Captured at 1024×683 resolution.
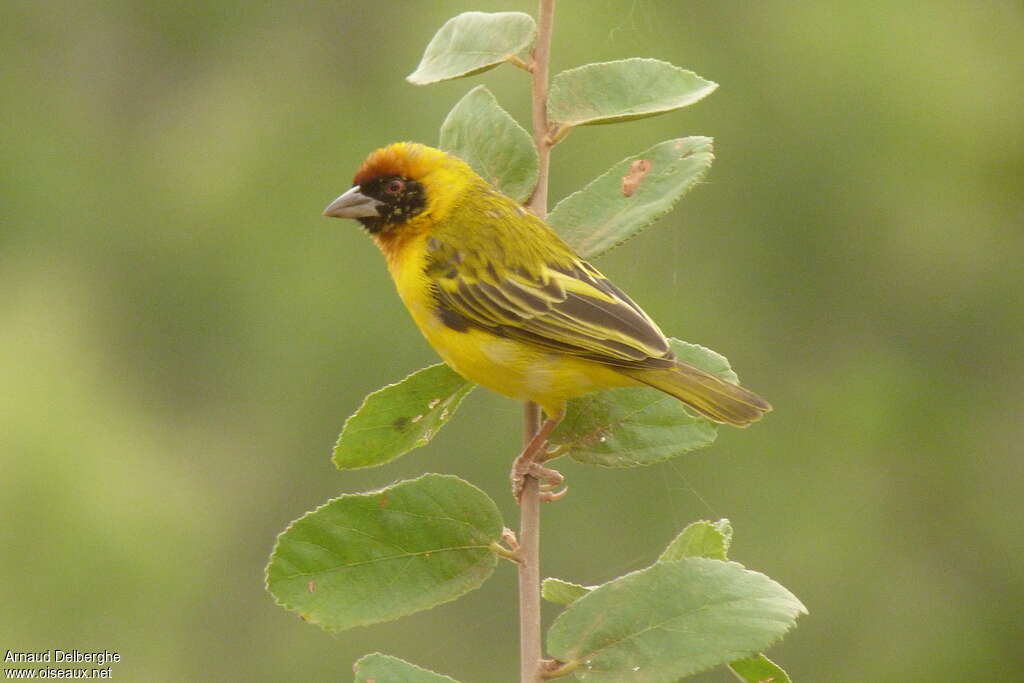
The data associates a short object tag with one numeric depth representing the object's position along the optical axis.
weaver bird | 5.04
